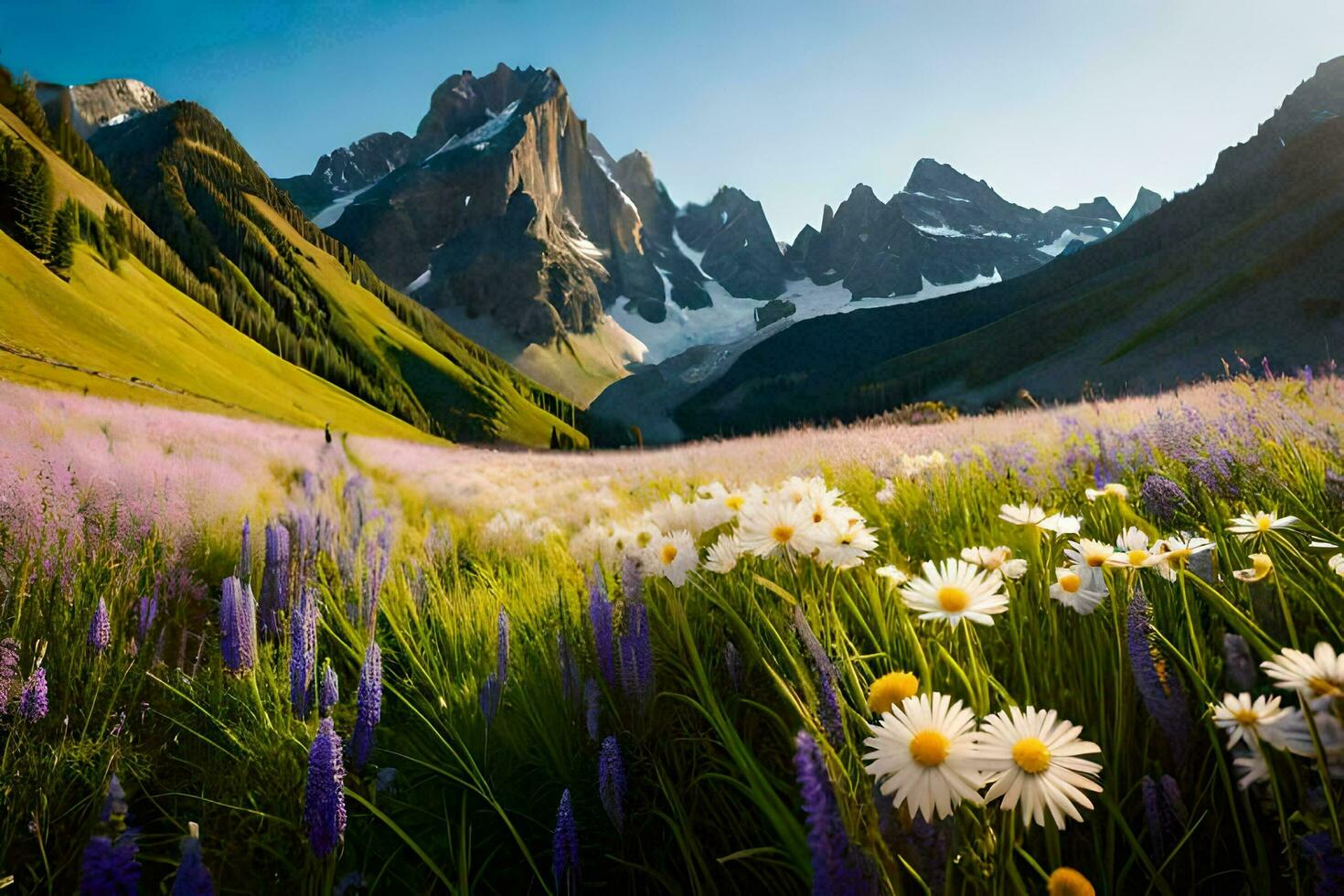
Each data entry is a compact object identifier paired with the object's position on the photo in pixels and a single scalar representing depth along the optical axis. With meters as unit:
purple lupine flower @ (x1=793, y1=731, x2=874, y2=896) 0.41
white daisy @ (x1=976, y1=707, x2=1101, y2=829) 0.45
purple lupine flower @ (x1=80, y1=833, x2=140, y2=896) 0.46
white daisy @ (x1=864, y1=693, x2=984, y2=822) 0.45
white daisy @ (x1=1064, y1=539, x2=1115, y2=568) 0.66
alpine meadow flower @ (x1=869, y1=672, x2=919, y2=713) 0.52
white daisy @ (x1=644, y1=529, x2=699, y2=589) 0.79
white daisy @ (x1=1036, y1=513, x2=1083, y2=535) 0.72
